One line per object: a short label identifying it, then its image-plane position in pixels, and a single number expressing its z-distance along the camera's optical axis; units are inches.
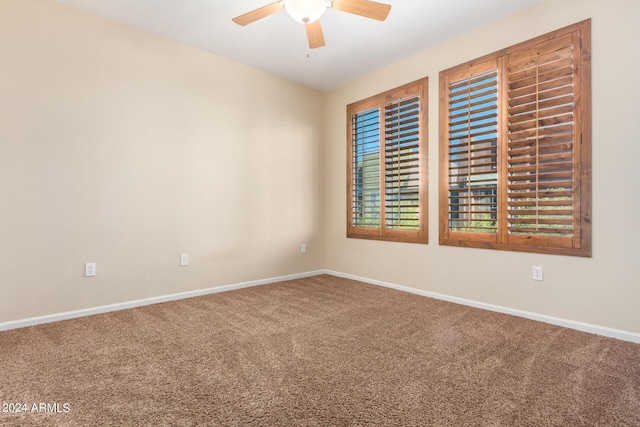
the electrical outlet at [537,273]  108.7
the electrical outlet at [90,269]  114.0
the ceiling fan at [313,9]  83.0
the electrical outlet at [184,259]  137.2
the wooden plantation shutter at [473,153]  120.3
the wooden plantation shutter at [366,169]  165.8
